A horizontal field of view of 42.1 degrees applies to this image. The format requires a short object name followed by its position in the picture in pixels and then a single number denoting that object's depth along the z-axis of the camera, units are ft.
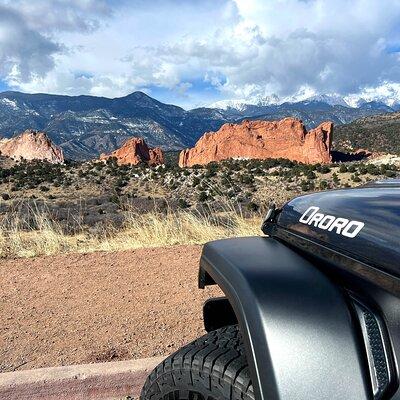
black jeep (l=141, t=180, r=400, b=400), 3.83
